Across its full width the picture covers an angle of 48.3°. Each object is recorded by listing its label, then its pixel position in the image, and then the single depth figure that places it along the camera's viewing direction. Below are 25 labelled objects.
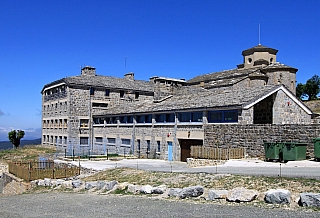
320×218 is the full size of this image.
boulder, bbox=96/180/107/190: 17.43
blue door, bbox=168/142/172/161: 31.09
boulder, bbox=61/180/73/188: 19.74
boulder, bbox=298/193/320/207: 10.77
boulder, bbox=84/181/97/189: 18.00
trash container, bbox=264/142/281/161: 21.08
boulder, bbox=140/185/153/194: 14.77
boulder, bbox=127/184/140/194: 15.34
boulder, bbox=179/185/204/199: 13.34
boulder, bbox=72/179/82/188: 19.08
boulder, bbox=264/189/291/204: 11.33
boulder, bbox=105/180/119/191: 16.83
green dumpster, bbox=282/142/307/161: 20.20
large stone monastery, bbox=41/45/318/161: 25.52
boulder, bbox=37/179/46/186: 22.18
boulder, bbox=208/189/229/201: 12.60
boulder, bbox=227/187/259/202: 11.95
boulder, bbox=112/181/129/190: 16.30
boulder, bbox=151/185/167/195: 14.47
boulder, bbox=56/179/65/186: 20.94
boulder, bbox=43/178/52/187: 21.67
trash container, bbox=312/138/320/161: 19.55
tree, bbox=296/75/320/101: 66.50
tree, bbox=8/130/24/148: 54.31
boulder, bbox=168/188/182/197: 13.73
